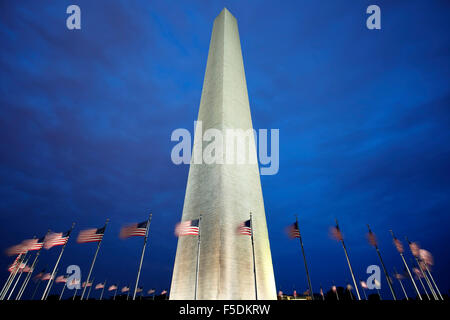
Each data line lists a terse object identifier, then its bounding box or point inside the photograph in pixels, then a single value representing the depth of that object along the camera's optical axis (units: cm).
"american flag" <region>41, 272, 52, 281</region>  3172
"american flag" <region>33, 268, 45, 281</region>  3106
